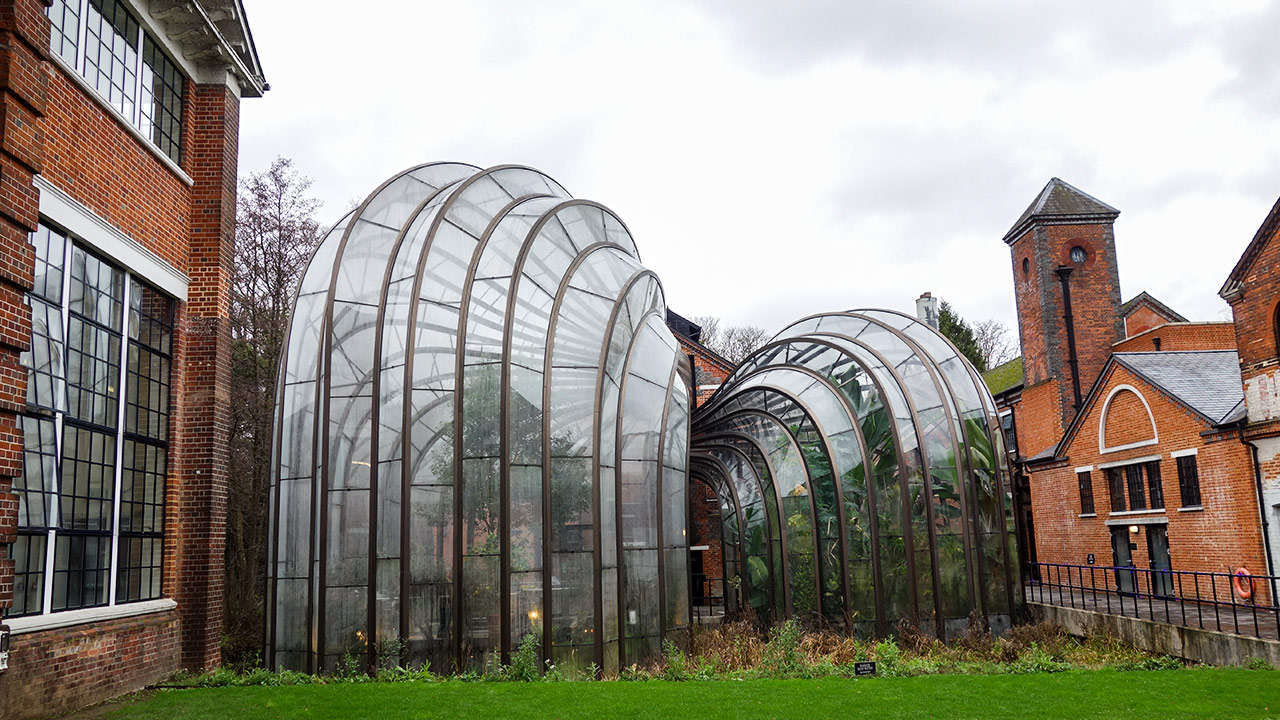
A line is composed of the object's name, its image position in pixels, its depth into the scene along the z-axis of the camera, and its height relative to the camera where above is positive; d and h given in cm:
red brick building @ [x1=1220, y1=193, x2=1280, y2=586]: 1622 +242
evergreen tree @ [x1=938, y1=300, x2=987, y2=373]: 4719 +850
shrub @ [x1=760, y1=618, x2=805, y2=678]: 1191 -229
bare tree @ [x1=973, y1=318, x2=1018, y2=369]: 5362 +903
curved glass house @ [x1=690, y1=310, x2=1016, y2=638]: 1498 +13
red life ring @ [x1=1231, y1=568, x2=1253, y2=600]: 1695 -205
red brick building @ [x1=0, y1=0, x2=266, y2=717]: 719 +220
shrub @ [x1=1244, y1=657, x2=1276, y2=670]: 1120 -238
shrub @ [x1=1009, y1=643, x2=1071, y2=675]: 1192 -244
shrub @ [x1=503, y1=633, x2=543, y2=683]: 1131 -206
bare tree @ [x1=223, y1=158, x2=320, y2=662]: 2133 +451
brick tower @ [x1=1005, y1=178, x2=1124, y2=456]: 2856 +603
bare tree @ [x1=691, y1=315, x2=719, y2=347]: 5606 +1105
